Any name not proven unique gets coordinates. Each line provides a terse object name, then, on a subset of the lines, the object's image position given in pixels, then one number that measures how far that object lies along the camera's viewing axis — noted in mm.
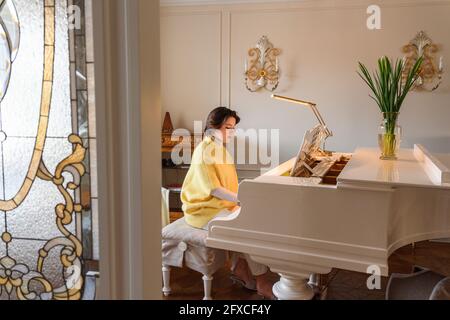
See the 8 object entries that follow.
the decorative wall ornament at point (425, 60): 4051
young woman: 2812
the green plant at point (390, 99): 2150
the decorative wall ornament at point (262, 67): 4461
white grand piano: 1855
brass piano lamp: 2685
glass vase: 2297
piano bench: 2775
